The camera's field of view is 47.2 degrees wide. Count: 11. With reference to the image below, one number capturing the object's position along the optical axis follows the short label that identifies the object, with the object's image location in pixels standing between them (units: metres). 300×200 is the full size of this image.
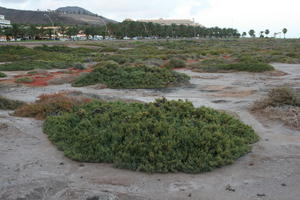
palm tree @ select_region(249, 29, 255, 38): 153.38
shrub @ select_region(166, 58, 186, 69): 26.03
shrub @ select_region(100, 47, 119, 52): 47.19
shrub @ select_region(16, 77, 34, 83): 18.42
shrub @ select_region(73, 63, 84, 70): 24.59
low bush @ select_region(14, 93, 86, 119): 9.76
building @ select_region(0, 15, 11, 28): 132.88
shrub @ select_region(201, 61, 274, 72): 22.34
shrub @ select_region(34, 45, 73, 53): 45.17
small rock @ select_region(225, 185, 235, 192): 5.22
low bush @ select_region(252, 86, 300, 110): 10.12
